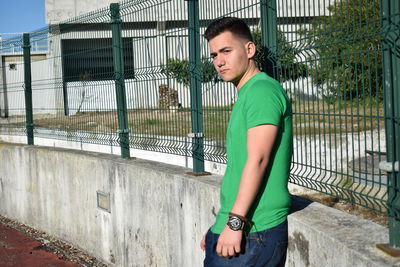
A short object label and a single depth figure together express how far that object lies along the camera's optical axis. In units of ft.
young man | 8.73
